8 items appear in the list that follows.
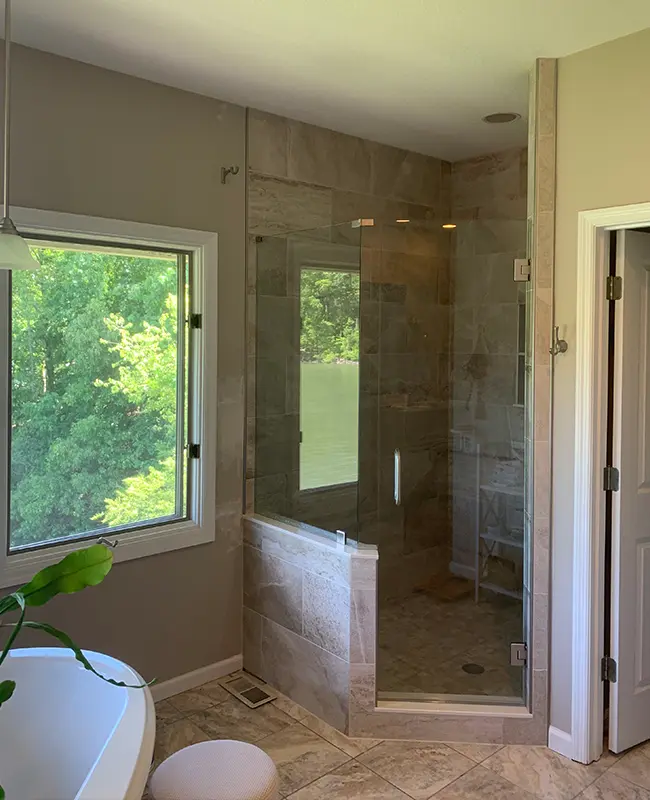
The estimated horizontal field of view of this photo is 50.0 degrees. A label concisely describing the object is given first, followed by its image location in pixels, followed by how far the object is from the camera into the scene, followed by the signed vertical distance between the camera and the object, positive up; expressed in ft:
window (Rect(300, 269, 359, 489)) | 11.71 +0.16
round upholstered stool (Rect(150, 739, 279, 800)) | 6.33 -3.64
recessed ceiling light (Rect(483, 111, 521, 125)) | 11.33 +4.46
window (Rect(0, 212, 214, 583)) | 9.32 -0.12
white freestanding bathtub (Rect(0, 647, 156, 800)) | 7.06 -3.46
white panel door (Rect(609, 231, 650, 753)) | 8.92 -1.54
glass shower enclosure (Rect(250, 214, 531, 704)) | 11.60 -0.66
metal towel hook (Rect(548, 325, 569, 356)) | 8.96 +0.55
